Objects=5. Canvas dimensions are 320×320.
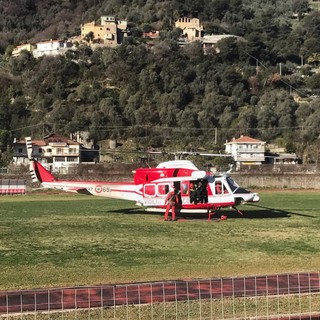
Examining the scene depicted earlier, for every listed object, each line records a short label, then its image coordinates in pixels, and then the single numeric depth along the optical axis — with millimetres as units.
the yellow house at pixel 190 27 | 149000
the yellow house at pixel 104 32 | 137000
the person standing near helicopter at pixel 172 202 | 21125
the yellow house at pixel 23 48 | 140525
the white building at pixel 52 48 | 129875
